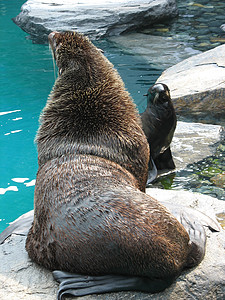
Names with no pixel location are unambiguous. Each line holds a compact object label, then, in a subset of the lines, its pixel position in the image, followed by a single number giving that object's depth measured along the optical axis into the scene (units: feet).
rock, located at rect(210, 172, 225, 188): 17.08
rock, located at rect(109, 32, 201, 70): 34.40
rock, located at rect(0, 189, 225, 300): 9.02
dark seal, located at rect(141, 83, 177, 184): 17.71
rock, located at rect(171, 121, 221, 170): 19.08
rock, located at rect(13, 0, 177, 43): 39.86
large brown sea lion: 8.47
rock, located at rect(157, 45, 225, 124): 23.34
